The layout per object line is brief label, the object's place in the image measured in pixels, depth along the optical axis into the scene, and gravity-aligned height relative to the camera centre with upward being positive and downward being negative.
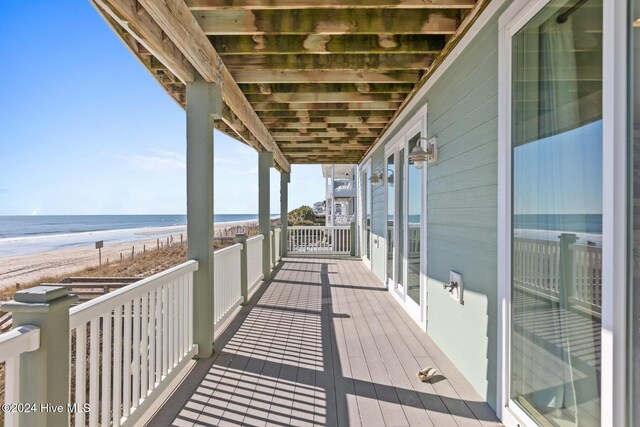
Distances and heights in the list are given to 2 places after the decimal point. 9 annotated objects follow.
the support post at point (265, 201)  6.01 +0.18
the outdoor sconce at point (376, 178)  6.05 +0.62
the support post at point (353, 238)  9.56 -0.77
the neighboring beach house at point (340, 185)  15.44 +1.27
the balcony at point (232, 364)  1.33 -1.24
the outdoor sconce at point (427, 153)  3.07 +0.54
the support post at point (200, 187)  2.83 +0.20
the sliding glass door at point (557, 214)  1.33 -0.01
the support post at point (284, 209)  8.58 +0.06
